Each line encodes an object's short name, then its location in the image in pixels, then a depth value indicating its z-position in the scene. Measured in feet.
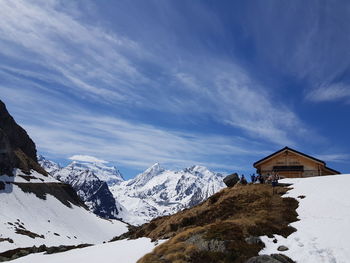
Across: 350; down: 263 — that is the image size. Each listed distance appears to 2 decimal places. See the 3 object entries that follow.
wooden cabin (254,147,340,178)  174.70
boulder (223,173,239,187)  153.28
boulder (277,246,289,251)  71.53
